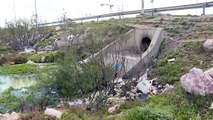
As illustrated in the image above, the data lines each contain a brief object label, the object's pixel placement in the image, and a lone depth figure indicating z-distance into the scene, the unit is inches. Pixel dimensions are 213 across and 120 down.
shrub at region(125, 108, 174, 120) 335.6
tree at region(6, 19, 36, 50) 1354.6
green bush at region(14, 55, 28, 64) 1069.0
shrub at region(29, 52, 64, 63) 993.6
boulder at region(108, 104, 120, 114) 445.4
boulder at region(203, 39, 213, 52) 584.1
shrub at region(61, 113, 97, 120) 380.2
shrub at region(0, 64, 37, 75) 890.1
